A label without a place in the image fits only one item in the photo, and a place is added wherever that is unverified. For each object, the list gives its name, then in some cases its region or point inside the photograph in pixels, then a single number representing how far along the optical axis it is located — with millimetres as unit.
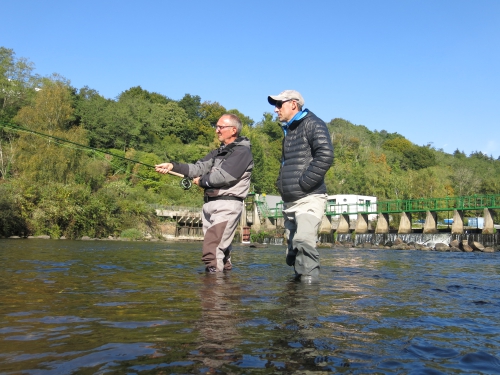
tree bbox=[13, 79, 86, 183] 39625
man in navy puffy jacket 5547
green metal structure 39406
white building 57688
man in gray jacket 6027
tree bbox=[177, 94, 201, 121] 92812
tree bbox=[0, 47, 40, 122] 57719
